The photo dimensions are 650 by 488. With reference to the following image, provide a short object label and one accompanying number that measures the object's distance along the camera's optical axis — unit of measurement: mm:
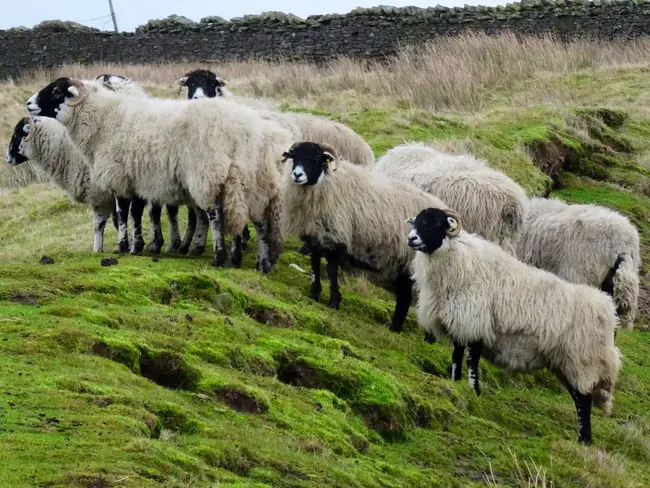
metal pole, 56834
